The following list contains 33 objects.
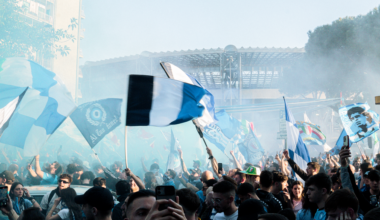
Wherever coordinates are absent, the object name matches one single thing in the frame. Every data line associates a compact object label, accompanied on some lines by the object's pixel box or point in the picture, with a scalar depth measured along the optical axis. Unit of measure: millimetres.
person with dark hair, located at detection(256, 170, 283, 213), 3942
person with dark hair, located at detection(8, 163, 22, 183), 8026
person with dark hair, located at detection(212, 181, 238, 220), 3344
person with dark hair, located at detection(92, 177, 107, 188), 5113
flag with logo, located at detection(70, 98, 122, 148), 7339
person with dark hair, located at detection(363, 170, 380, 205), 4094
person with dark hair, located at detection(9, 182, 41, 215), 4586
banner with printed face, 8562
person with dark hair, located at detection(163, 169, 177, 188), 8466
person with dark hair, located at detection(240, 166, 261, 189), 5332
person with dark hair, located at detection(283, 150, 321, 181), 5470
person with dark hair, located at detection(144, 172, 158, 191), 7350
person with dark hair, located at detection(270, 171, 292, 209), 4402
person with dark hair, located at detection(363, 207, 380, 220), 1786
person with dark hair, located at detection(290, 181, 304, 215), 4605
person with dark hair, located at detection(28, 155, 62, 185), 6912
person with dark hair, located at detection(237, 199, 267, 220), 2964
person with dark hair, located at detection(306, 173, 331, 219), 3336
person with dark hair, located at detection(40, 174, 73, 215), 4621
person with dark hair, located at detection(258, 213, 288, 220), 2113
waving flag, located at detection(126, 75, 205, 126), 4227
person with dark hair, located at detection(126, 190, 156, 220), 2111
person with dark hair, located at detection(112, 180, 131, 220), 4184
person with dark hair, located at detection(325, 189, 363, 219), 2496
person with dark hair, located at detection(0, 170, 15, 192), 5605
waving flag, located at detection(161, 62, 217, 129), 5637
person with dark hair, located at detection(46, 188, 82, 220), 3812
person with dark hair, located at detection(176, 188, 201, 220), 2973
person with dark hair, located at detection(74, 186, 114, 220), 3002
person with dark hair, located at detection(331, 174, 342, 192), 4719
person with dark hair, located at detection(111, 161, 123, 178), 9555
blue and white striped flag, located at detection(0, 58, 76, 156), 6551
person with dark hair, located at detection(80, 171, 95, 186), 6663
